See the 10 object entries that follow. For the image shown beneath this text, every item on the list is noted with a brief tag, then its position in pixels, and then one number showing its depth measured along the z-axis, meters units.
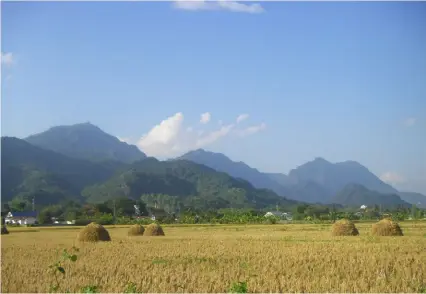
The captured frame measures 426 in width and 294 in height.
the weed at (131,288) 12.52
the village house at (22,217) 101.79
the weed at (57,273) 13.24
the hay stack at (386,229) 36.03
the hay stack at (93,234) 32.81
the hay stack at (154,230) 41.19
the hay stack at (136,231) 42.42
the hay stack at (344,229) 37.28
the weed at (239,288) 12.05
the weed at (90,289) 12.26
